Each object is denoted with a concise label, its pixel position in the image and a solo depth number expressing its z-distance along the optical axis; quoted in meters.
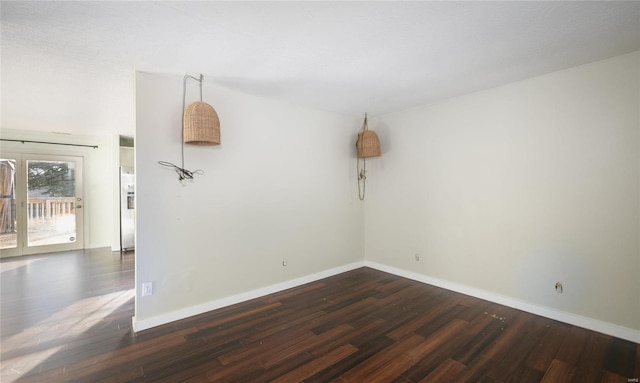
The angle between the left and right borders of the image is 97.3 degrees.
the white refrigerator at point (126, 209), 5.86
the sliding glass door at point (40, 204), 5.30
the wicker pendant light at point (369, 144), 3.96
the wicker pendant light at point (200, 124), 2.62
